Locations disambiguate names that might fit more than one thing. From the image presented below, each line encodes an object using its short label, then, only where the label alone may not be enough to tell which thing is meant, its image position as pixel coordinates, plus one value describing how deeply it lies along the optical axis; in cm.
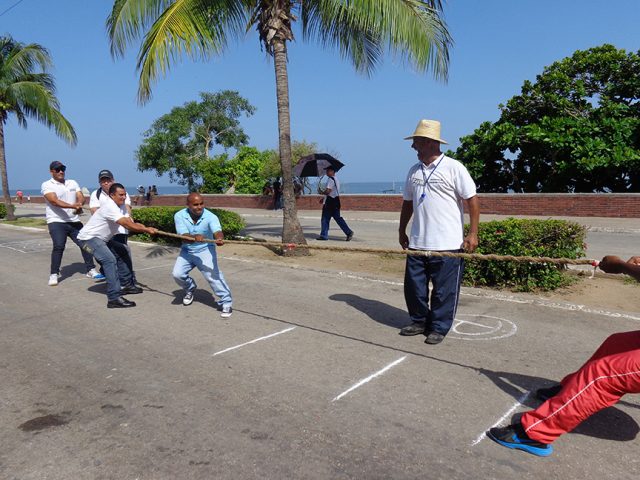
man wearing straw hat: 473
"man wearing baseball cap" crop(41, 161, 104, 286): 820
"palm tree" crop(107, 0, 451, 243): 910
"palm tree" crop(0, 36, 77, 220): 2158
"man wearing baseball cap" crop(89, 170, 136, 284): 717
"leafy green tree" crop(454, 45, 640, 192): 1691
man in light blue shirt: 603
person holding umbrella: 1302
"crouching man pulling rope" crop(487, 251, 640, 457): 279
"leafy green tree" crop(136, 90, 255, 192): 3772
